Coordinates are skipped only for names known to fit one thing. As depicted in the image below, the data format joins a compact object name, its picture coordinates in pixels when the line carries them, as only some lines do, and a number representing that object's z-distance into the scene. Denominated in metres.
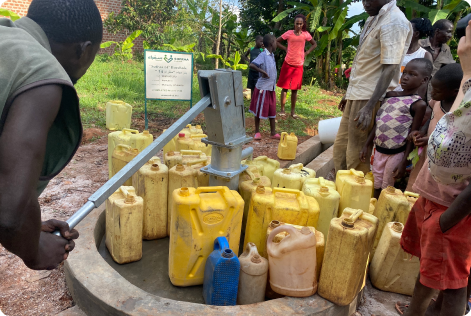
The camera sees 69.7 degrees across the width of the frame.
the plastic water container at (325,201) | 2.43
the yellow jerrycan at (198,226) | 2.06
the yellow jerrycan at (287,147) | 4.30
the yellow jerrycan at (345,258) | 1.86
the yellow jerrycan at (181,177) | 2.55
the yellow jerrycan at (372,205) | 2.70
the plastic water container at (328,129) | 4.93
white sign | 5.38
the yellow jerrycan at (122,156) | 2.82
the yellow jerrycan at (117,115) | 5.47
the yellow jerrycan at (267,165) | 3.11
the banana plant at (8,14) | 8.62
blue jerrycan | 1.90
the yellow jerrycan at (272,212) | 2.18
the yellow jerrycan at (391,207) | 2.45
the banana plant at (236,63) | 10.44
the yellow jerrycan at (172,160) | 2.87
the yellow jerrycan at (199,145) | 3.39
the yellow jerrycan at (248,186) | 2.53
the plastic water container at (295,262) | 1.88
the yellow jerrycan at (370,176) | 3.23
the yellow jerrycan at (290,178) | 2.73
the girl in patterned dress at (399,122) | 2.93
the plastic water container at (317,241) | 2.03
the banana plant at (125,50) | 11.43
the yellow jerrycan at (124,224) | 2.26
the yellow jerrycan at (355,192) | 2.54
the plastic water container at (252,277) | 1.96
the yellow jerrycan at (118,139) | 3.25
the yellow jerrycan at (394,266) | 2.26
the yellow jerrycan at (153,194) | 2.54
